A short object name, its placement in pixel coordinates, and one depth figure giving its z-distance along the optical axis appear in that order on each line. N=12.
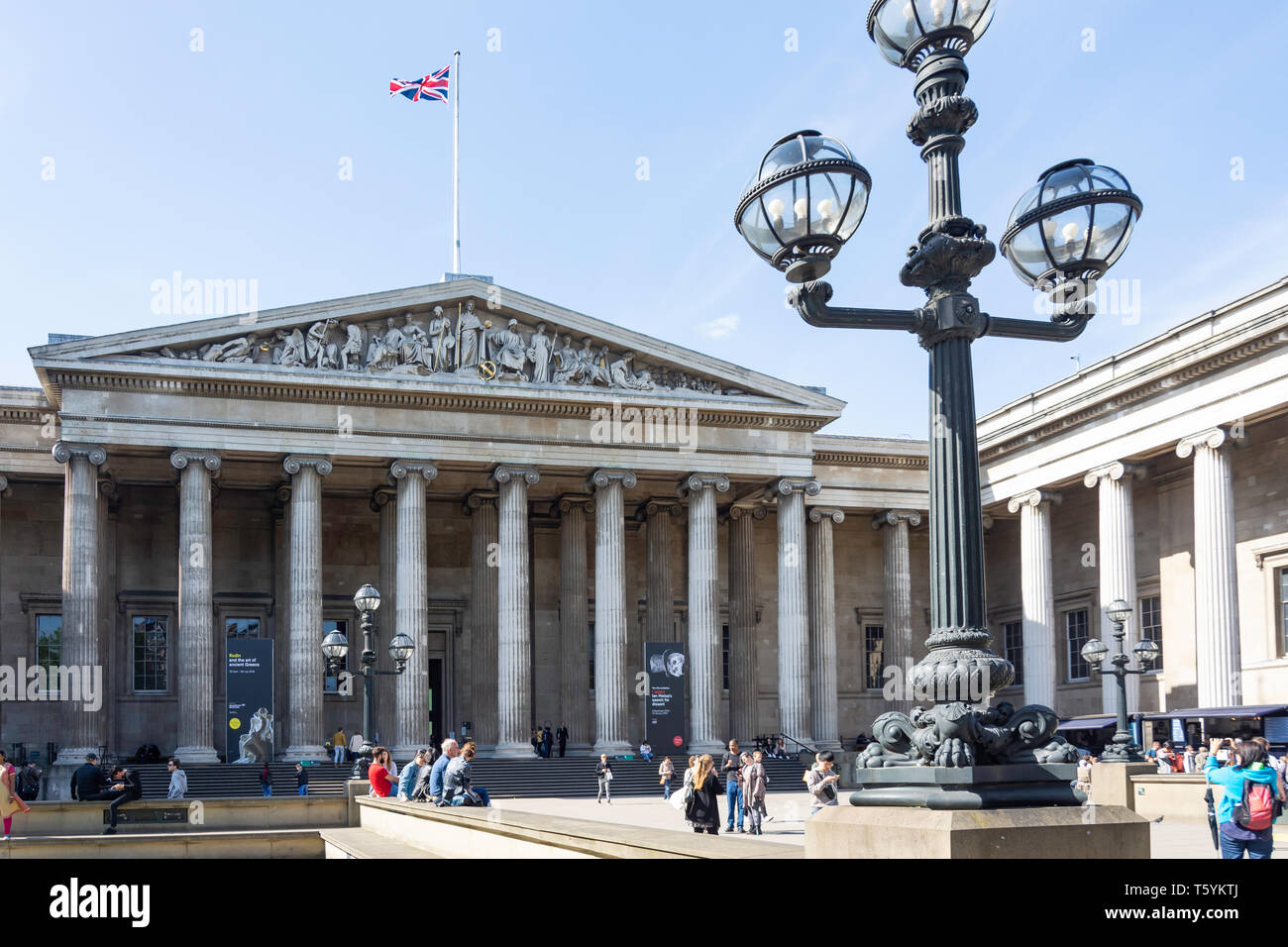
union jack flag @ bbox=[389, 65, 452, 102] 44.84
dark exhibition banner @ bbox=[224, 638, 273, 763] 38.28
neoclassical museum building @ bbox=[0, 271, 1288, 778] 38.41
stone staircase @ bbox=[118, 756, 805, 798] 36.44
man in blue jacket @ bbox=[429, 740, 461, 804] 20.00
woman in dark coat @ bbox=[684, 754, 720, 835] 21.81
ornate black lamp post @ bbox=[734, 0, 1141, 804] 6.80
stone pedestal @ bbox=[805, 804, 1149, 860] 5.97
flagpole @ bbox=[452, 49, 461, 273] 45.71
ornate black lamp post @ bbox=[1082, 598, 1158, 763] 27.83
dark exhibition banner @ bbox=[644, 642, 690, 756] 42.44
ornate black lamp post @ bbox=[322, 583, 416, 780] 27.66
